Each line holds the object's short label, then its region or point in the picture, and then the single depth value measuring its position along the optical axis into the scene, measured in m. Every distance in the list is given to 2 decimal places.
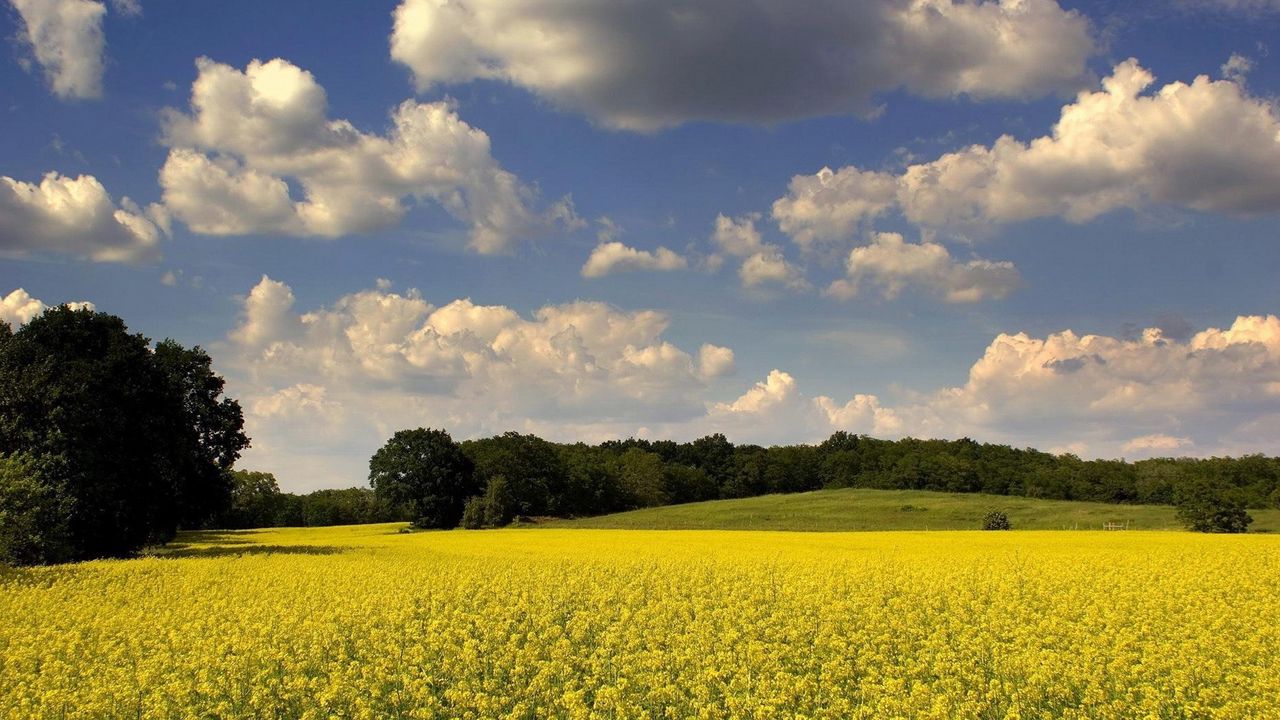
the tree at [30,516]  28.69
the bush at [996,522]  56.38
